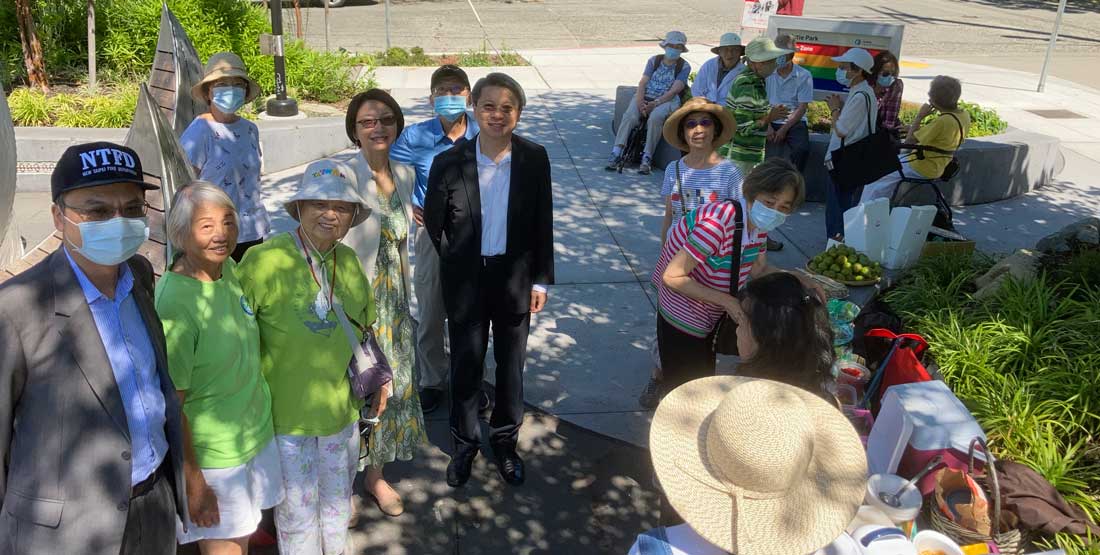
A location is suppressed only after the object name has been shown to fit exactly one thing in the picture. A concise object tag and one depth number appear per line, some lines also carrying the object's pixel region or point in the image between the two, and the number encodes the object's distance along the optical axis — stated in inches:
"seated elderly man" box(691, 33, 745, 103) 300.6
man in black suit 152.9
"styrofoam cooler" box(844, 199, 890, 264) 243.6
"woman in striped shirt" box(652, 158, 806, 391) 145.6
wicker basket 115.0
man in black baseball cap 85.0
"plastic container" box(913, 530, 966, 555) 111.5
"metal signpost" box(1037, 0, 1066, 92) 530.6
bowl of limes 227.6
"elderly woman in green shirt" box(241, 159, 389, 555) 119.7
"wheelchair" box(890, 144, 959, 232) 265.6
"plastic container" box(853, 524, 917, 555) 101.0
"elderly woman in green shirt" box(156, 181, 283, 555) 105.7
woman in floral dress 151.1
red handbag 160.2
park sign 349.1
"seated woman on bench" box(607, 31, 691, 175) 354.0
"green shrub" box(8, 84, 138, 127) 349.4
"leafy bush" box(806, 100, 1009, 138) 389.4
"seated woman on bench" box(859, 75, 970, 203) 259.3
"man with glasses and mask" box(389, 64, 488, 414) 181.5
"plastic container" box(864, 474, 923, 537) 112.4
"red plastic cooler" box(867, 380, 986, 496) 130.5
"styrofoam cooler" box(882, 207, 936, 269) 238.7
